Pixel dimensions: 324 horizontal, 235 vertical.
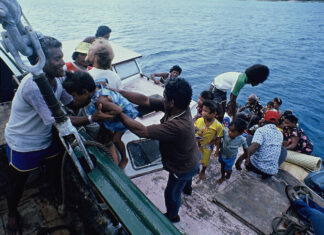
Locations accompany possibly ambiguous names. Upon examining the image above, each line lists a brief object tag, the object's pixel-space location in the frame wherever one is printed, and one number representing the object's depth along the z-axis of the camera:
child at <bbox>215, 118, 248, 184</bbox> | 3.47
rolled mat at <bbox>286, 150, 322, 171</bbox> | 5.50
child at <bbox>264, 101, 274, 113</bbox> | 6.98
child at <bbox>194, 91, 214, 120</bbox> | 4.51
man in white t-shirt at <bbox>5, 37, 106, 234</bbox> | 1.61
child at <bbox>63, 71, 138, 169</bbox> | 2.04
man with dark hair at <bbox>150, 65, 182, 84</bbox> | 6.58
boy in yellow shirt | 3.49
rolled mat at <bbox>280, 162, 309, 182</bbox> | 5.24
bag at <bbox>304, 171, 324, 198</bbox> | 4.70
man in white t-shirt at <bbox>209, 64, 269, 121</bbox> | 4.11
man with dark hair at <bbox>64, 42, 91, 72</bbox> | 3.75
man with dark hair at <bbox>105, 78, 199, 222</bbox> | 2.01
